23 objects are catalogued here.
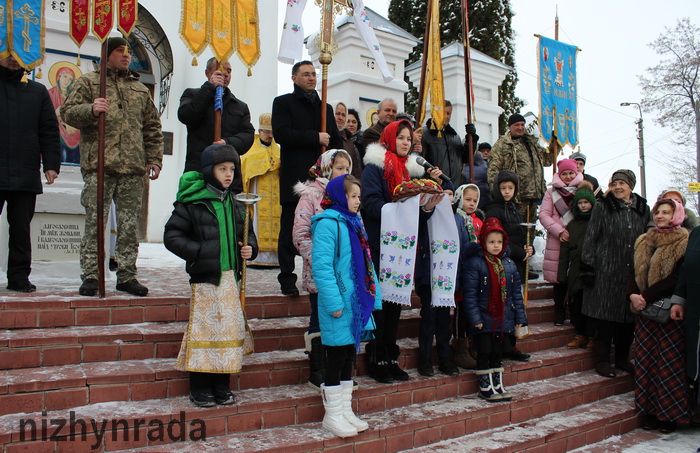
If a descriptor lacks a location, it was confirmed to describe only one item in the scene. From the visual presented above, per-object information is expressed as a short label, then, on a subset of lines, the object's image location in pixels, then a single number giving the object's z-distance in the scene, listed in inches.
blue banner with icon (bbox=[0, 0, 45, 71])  182.9
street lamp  918.2
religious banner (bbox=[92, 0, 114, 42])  183.9
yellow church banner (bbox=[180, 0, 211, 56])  190.9
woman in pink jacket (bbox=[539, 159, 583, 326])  237.0
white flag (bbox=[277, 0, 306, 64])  227.8
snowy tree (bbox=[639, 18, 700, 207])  860.0
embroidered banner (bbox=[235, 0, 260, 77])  199.2
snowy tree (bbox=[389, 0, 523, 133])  713.1
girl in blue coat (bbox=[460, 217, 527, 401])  174.6
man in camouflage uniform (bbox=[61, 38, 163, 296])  186.1
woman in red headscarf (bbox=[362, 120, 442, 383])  169.2
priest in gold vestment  297.7
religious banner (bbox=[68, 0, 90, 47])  189.3
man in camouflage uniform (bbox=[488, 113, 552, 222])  272.2
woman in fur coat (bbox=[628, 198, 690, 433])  182.8
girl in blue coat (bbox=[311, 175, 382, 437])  139.6
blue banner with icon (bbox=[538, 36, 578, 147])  324.5
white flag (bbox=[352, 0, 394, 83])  253.4
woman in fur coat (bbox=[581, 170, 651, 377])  210.1
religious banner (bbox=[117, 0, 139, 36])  188.7
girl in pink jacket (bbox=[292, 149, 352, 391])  156.0
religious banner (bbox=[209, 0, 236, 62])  193.5
